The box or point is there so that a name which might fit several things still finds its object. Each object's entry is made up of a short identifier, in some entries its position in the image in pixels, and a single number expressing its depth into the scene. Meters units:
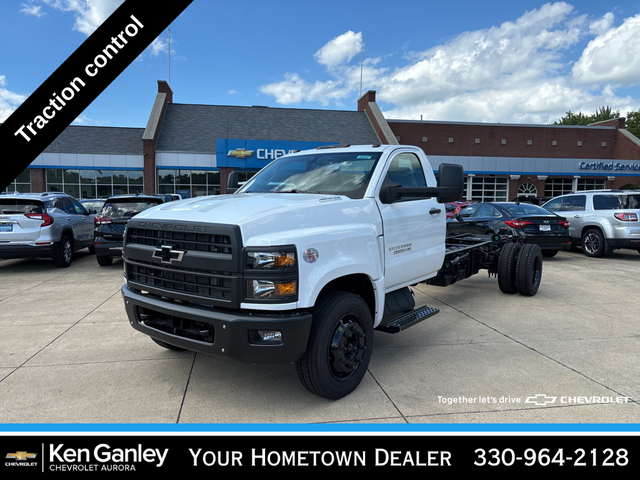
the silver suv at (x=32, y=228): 9.70
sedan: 10.91
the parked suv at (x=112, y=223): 10.16
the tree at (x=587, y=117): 73.75
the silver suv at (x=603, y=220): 11.57
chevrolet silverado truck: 3.16
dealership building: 31.11
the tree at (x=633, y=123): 61.80
